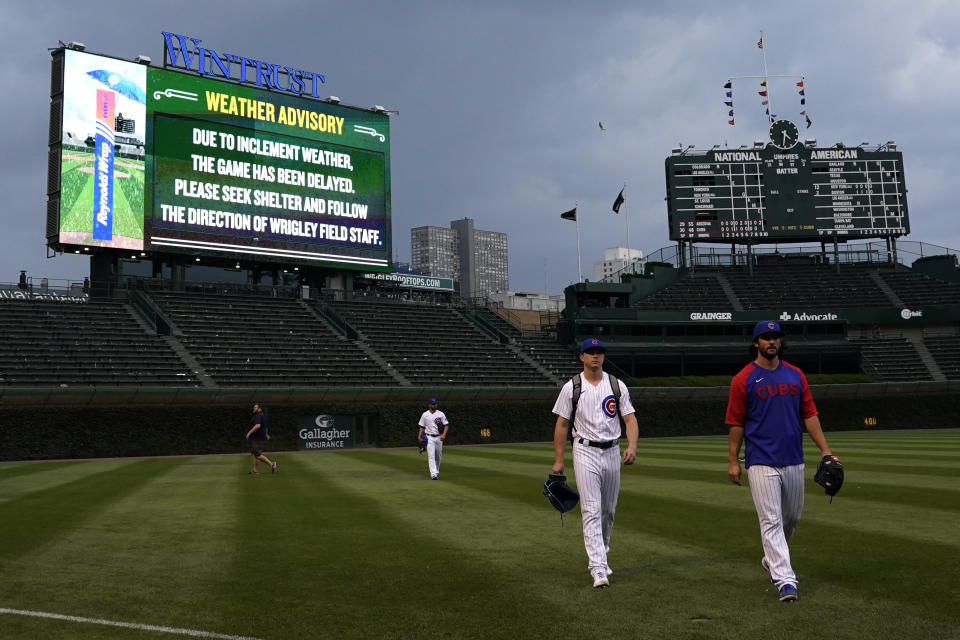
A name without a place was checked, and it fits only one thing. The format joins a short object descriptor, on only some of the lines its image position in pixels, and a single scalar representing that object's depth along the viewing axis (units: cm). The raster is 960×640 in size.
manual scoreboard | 6425
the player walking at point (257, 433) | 2105
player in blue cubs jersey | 694
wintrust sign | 4675
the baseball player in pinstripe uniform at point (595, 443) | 768
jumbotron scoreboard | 4259
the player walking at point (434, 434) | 1880
